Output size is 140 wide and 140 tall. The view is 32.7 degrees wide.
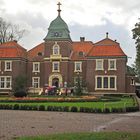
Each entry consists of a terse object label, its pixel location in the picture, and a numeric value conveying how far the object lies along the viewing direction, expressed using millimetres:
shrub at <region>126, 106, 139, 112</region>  18012
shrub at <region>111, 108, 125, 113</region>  17321
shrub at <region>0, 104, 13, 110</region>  18522
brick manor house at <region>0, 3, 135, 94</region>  38636
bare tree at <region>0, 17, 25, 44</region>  48827
